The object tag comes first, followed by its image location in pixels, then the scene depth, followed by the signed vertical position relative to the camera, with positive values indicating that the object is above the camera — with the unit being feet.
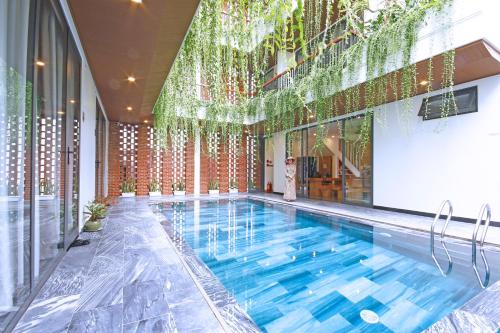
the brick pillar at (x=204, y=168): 34.17 +0.25
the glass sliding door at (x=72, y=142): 10.04 +1.28
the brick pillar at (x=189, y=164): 33.45 +0.80
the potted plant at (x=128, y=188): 30.50 -2.26
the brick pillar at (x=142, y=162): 31.37 +1.06
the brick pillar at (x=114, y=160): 29.55 +1.20
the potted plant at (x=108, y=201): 17.06 -2.80
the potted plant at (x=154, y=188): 31.76 -2.40
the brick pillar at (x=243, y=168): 36.94 +0.23
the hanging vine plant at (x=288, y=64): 8.66 +5.49
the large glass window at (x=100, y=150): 19.67 +1.91
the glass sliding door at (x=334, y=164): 23.53 +0.55
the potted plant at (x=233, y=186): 36.32 -2.49
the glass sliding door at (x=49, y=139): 6.67 +1.03
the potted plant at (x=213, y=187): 34.94 -2.51
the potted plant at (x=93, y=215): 13.26 -2.66
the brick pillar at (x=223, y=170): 35.68 -0.06
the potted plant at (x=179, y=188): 32.91 -2.49
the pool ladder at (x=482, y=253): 8.71 -3.86
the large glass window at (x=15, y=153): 4.64 +0.37
